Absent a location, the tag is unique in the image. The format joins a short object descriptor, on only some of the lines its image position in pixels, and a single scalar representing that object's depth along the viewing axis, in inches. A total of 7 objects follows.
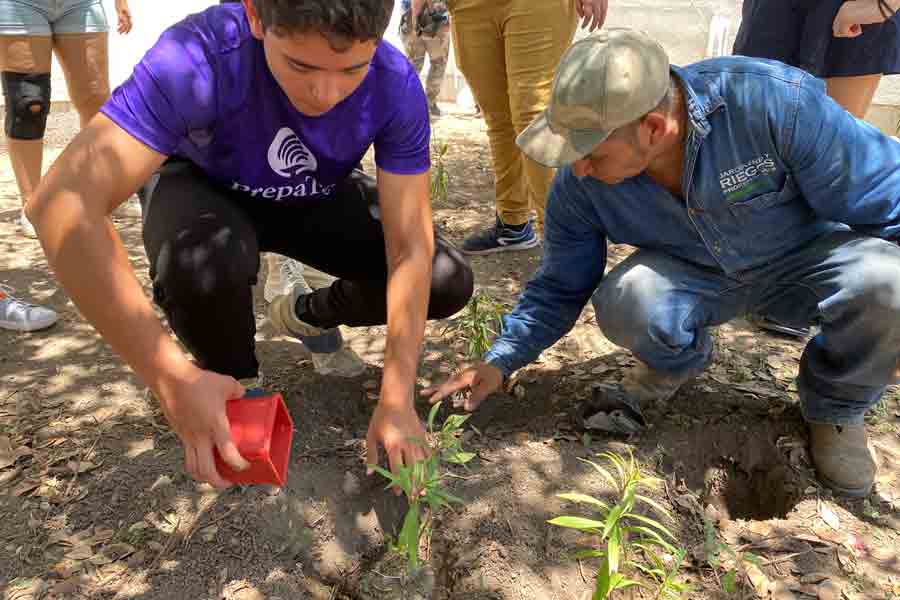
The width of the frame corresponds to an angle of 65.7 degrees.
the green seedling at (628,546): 58.8
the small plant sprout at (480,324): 104.7
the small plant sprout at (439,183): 166.6
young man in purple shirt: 55.7
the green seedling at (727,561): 71.1
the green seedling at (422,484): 61.1
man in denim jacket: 70.1
